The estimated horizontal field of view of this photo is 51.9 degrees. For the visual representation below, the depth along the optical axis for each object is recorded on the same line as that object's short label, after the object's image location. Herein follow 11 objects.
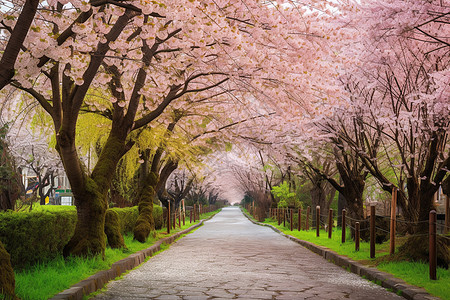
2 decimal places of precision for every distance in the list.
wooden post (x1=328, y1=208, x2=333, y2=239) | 17.49
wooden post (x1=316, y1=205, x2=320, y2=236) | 19.85
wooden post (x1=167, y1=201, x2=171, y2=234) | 21.08
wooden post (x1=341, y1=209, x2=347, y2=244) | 15.15
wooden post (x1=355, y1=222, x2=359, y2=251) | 12.90
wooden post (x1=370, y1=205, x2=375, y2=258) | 11.21
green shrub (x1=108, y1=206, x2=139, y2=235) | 15.49
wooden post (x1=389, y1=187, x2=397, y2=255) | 10.79
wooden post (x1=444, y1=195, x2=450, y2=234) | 14.90
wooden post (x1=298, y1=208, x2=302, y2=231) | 24.19
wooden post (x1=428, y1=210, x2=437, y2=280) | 7.88
